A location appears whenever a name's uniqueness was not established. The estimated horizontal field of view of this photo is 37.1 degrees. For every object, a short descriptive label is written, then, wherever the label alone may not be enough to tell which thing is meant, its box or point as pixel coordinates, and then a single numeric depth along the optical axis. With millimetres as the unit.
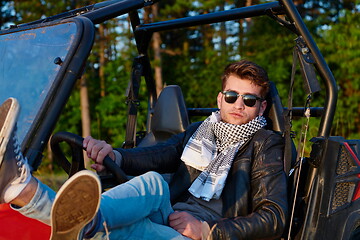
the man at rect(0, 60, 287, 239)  1750
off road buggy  2170
